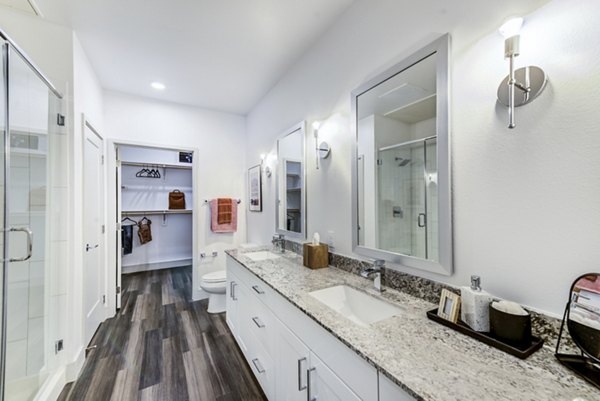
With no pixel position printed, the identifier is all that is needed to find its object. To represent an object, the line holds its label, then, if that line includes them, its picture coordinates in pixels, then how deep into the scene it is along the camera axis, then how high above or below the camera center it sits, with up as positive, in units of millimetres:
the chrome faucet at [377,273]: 1375 -385
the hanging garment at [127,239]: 4449 -625
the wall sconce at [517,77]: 887 +441
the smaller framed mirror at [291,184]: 2305 +186
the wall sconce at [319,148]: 1979 +434
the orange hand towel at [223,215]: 3461 -162
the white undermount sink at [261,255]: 2432 -509
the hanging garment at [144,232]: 4625 -508
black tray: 785 -459
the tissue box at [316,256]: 1861 -388
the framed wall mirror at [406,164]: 1183 +214
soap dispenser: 918 -384
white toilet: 2969 -993
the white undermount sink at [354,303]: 1279 -540
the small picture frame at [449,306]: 997 -415
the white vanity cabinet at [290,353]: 897 -700
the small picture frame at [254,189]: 3230 +186
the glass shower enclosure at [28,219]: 1594 -103
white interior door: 2287 -279
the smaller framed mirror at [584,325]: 706 -362
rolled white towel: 848 -361
